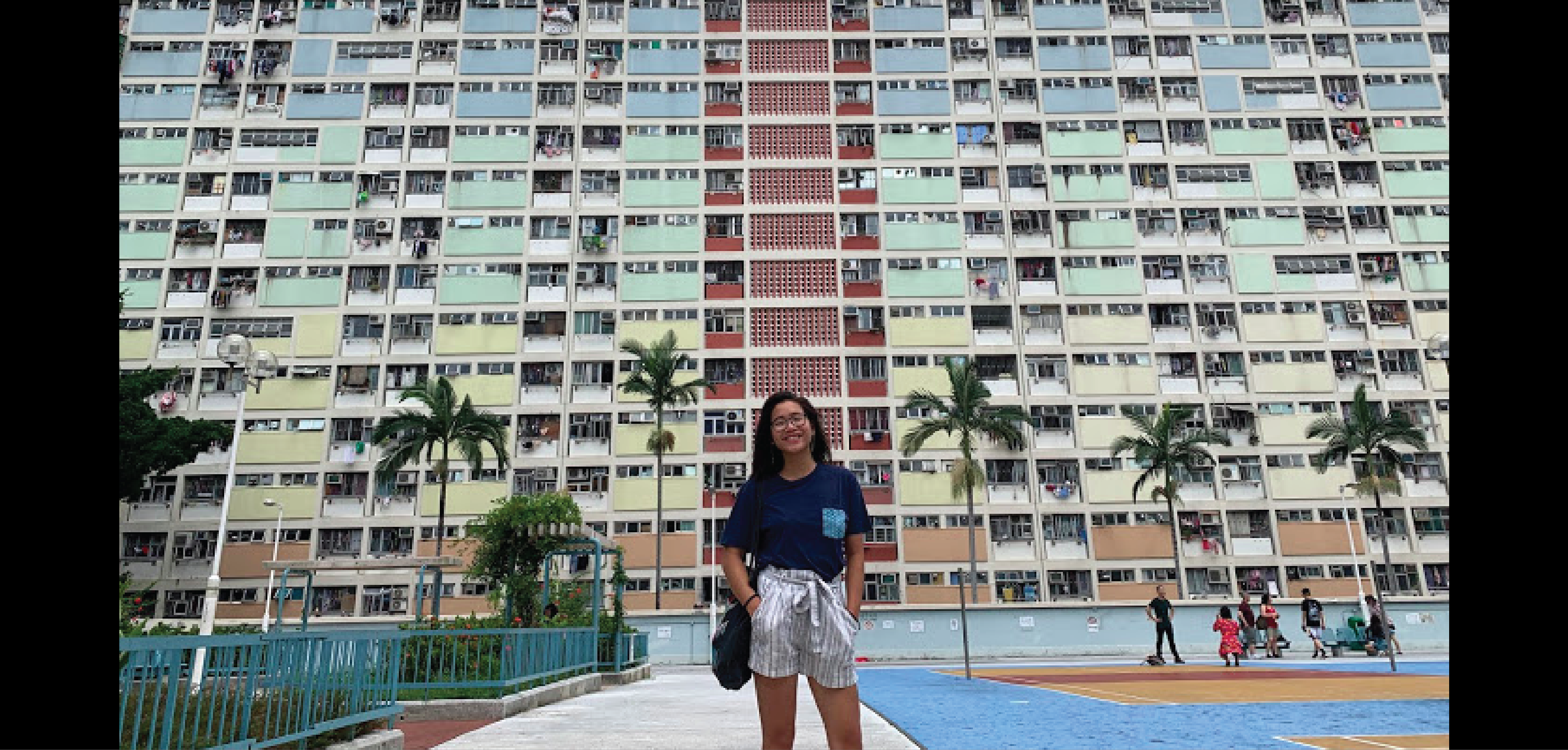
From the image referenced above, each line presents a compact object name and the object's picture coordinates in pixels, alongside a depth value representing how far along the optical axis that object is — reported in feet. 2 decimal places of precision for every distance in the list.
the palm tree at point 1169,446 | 124.77
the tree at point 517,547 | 61.36
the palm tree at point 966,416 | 118.93
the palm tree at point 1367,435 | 117.91
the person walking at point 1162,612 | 66.23
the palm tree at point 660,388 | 125.39
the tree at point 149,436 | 112.88
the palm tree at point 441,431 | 119.14
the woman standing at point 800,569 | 11.42
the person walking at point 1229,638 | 67.15
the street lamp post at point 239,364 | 57.67
